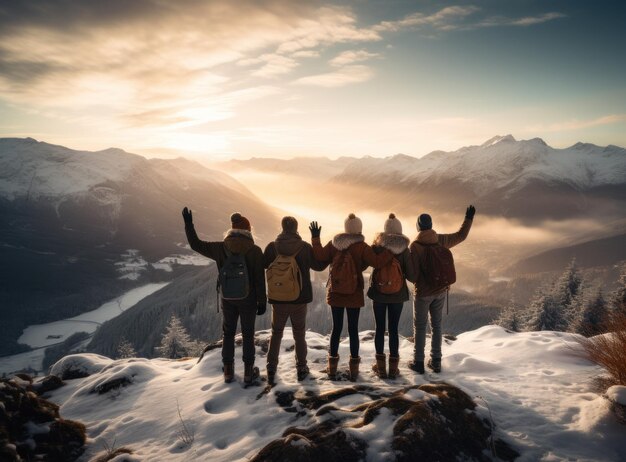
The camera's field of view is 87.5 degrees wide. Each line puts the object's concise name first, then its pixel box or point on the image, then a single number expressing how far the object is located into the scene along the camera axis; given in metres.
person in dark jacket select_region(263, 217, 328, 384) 6.65
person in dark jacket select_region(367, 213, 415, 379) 6.75
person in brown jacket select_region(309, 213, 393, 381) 6.71
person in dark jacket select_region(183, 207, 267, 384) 6.68
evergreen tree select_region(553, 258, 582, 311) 36.19
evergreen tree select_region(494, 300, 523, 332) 35.84
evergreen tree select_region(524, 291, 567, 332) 32.53
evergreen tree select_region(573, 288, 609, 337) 29.44
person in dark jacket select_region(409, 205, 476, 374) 7.16
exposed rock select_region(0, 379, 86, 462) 4.50
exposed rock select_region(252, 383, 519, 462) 3.77
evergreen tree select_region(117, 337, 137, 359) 43.64
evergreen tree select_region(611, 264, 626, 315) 27.96
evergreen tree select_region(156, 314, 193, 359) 35.47
